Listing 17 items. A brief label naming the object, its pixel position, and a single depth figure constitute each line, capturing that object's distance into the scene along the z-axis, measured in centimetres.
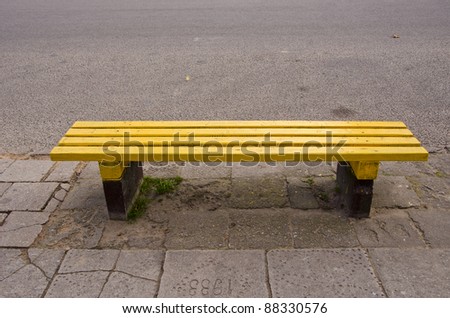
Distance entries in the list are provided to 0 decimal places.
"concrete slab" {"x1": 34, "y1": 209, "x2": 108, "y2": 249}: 298
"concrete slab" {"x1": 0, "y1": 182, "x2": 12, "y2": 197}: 356
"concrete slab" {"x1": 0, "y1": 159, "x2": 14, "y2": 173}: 391
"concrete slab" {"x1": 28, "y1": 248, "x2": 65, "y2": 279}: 274
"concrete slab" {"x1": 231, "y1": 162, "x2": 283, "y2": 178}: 373
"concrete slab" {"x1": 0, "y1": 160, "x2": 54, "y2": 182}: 374
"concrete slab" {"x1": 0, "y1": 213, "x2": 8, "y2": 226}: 320
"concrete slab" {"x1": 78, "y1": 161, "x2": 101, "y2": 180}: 377
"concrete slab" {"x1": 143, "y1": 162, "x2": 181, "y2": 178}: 379
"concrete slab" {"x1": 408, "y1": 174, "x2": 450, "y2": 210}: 330
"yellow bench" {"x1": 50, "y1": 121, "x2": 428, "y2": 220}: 285
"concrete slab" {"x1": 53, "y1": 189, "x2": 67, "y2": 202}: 347
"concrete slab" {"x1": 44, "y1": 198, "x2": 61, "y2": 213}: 333
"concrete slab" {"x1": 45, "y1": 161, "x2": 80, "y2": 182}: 373
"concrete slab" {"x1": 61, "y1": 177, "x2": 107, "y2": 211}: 338
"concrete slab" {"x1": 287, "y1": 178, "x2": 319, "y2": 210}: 330
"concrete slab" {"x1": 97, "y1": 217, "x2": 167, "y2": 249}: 295
